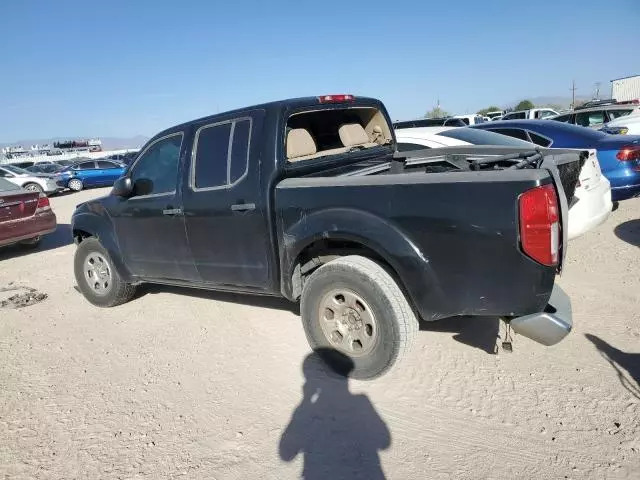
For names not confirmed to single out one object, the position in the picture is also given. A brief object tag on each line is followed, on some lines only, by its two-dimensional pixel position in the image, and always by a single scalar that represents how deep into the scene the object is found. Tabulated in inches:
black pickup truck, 99.1
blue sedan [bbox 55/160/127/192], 829.8
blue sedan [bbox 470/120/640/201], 234.5
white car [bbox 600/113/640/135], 416.2
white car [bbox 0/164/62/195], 702.5
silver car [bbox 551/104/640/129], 562.3
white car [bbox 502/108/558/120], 797.0
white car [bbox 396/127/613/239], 145.9
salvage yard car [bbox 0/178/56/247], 300.5
